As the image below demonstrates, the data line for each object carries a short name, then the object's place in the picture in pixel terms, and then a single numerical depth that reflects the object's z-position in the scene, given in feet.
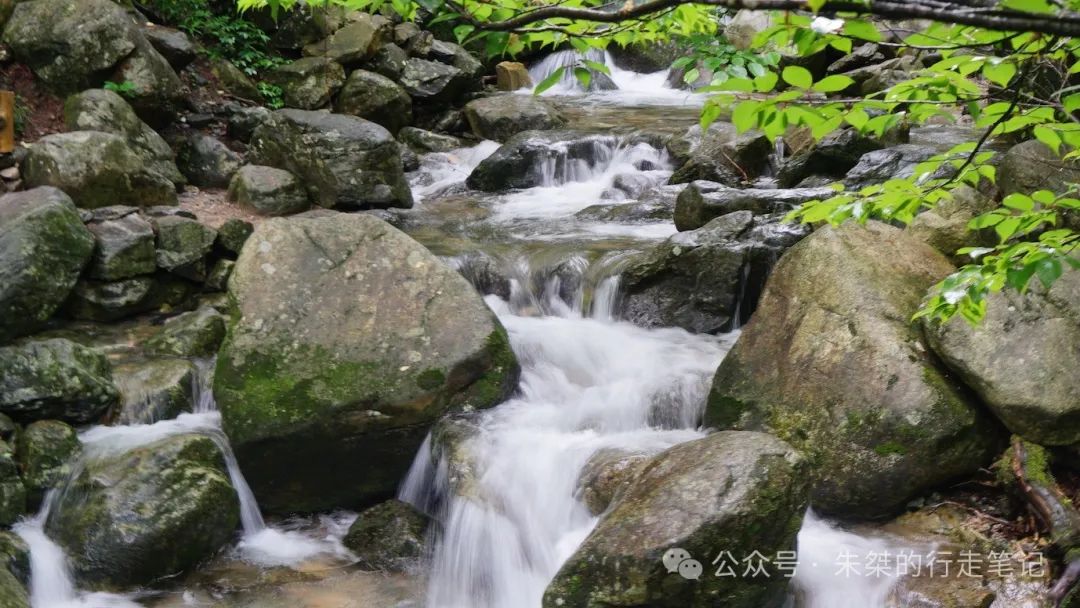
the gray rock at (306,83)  38.22
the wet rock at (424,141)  39.81
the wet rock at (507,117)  41.39
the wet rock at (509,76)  50.21
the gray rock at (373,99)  39.22
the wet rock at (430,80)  42.80
